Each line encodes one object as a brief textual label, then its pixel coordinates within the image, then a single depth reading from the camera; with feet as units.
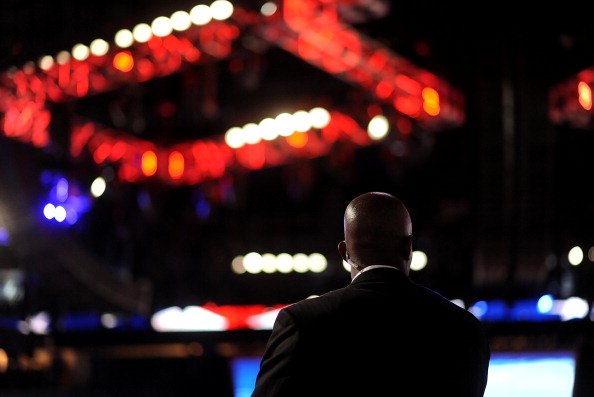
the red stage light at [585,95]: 43.19
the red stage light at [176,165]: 68.26
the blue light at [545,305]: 38.22
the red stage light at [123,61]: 35.19
